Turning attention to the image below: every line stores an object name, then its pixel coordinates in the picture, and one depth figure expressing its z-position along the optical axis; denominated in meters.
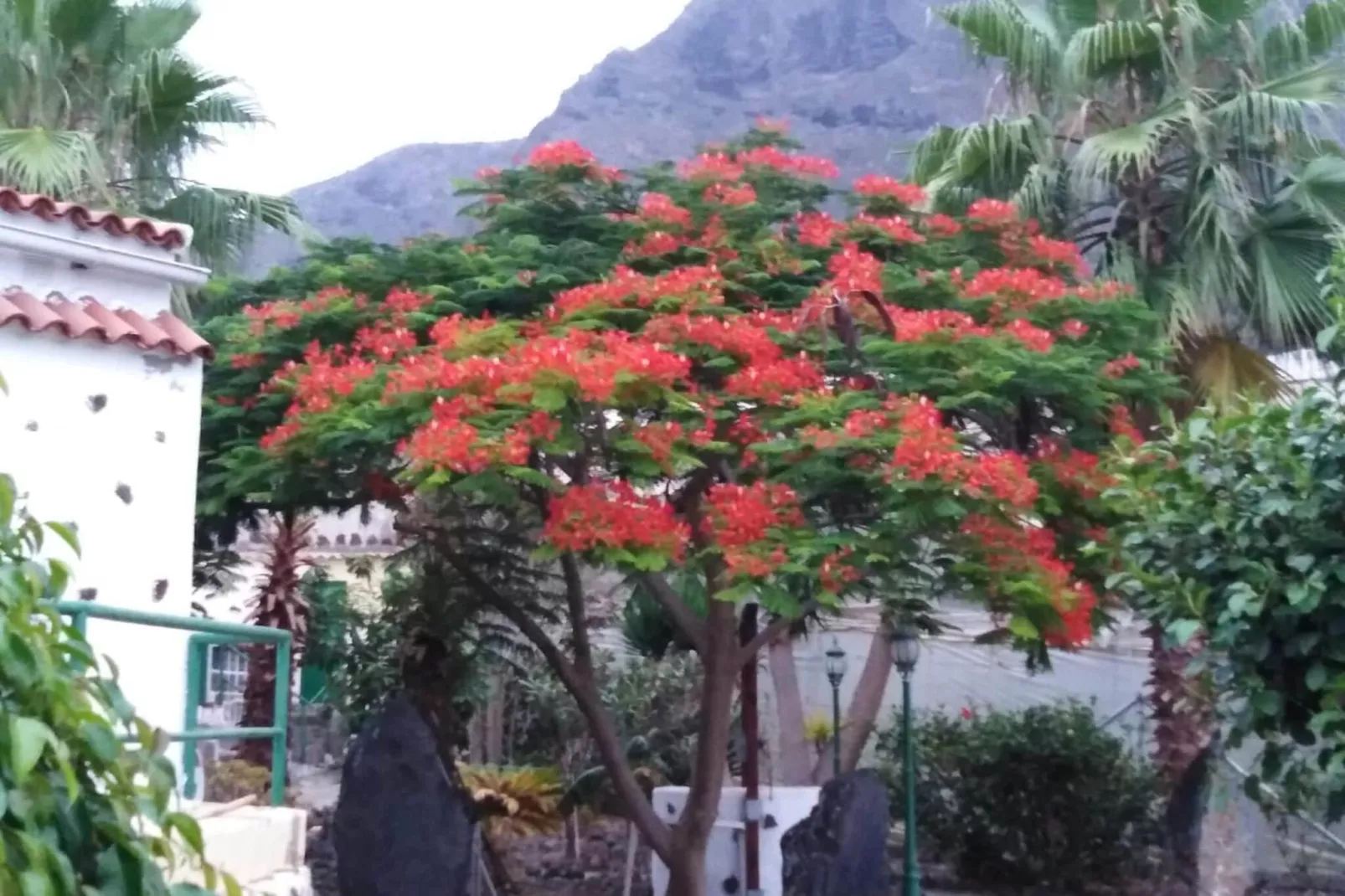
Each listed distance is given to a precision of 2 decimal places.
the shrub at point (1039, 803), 14.12
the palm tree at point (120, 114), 9.91
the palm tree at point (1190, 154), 9.92
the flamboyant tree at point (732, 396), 7.50
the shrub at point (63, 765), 2.12
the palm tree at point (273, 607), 11.97
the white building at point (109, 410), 5.46
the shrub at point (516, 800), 14.02
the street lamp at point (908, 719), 11.03
